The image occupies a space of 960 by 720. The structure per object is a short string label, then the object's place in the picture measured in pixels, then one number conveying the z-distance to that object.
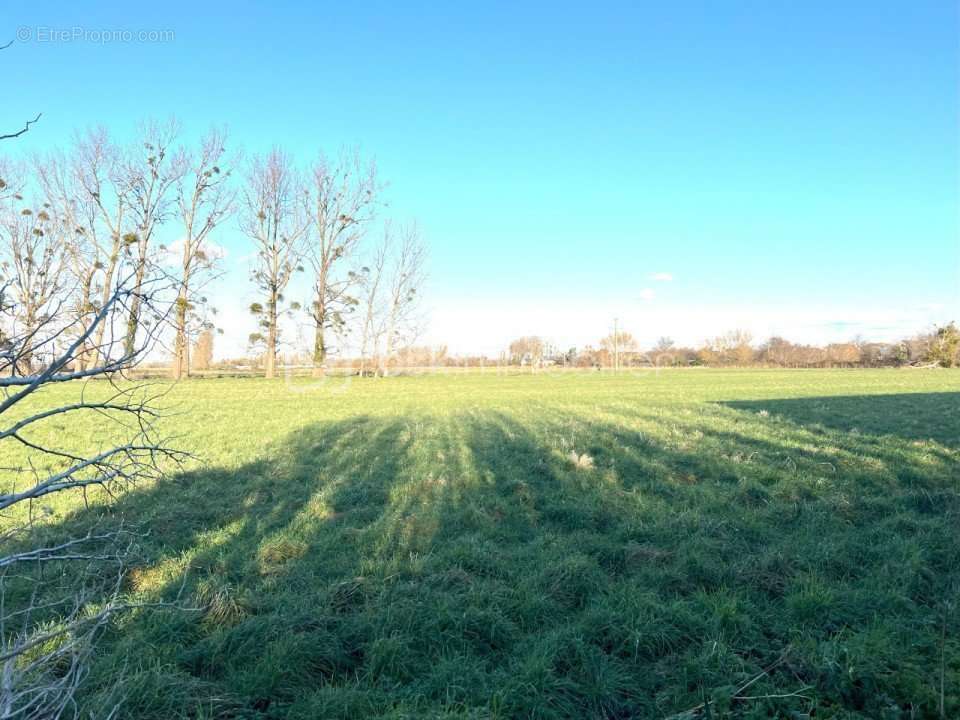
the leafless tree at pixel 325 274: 41.62
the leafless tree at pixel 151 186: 30.17
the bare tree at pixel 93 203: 33.69
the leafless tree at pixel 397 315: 50.00
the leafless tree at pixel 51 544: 1.97
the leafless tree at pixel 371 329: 48.53
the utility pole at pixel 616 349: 76.74
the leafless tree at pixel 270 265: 39.69
